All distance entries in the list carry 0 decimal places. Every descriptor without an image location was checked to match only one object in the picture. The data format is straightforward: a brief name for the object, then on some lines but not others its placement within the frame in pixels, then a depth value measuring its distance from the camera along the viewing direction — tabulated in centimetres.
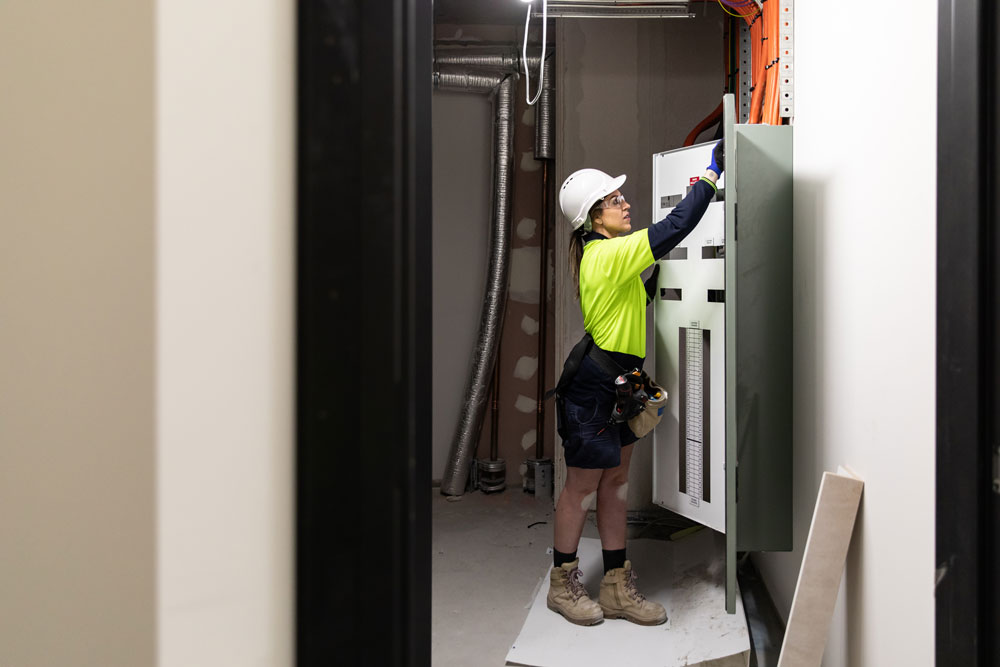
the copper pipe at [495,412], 452
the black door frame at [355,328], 58
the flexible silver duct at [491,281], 428
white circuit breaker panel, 270
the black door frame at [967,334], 106
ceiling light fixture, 314
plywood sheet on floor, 243
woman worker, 275
